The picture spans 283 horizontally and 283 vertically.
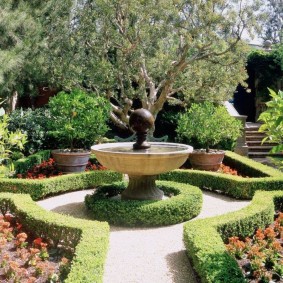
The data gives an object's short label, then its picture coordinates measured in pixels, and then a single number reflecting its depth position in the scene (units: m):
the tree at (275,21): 47.53
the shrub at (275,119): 3.53
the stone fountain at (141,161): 6.33
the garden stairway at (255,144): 14.88
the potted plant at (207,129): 10.37
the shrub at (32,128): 11.42
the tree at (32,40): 11.29
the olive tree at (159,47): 11.37
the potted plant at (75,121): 10.01
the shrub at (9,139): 4.66
